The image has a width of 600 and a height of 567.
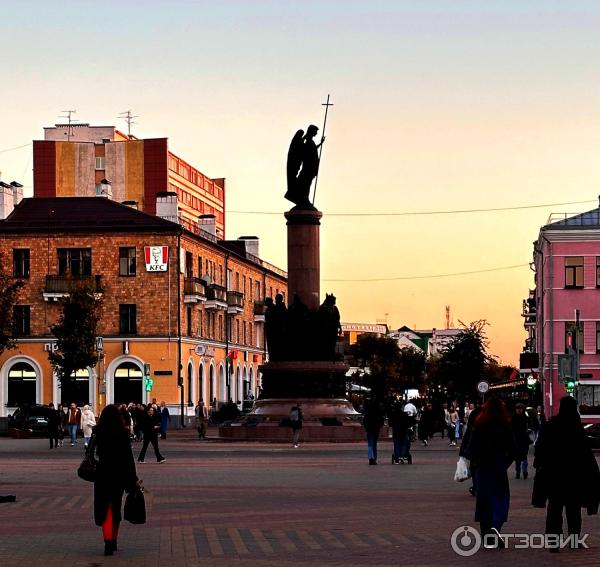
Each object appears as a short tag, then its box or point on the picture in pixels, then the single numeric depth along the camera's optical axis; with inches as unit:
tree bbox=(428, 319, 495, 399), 3809.1
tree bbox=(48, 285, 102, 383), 3107.8
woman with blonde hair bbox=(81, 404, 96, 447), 1776.9
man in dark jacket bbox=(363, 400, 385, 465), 1509.6
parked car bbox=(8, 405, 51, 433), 2837.1
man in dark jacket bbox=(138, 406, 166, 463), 1528.1
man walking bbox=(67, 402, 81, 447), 2278.5
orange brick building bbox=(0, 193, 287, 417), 3499.0
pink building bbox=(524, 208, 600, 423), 3462.1
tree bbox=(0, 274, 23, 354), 2866.6
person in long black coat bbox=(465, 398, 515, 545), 672.4
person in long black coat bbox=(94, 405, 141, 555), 657.0
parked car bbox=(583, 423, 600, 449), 1894.7
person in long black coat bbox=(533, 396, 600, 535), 640.4
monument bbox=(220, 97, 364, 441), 2108.8
